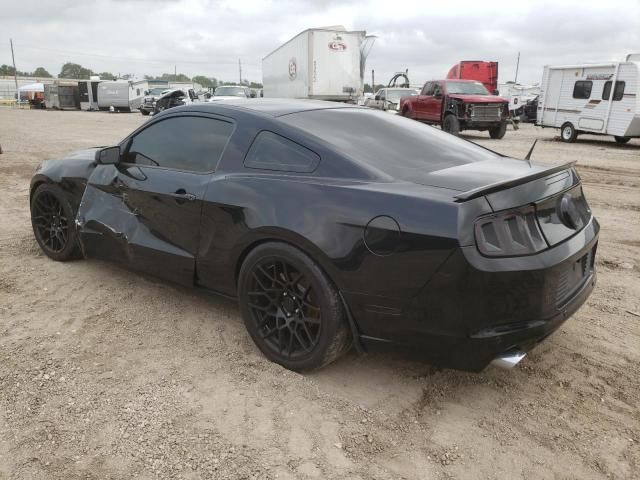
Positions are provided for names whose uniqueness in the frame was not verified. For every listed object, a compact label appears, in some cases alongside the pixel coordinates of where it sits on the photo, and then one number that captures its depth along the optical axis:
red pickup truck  16.80
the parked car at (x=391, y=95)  24.25
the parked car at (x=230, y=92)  25.38
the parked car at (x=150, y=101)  34.02
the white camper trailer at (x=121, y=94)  40.12
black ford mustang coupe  2.39
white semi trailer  18.84
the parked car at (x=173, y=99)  26.55
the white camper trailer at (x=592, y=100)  14.79
